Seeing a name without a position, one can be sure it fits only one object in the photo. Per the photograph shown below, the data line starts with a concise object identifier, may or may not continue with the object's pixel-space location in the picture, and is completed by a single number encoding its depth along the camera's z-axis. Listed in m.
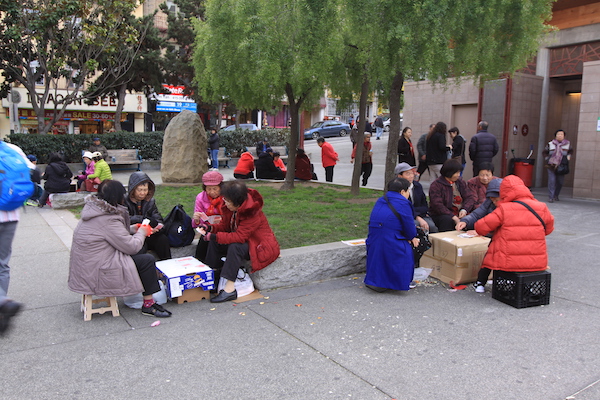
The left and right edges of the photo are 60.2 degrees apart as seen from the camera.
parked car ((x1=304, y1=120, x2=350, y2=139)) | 37.03
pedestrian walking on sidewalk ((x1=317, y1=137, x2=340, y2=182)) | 13.97
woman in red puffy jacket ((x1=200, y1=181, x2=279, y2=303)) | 5.18
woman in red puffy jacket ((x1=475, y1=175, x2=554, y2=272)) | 5.10
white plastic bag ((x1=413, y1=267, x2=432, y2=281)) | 5.81
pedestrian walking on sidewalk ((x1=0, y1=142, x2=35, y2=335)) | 3.97
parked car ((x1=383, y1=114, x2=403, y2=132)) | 39.74
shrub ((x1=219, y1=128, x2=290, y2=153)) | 22.00
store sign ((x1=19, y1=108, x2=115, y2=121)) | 28.93
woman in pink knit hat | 5.72
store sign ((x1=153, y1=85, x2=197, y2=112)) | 35.25
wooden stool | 4.60
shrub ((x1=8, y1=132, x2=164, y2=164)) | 16.97
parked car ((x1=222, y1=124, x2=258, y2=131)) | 33.69
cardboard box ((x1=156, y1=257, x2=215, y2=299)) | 4.95
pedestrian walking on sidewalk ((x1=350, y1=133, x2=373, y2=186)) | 13.34
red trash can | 13.80
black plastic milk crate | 5.07
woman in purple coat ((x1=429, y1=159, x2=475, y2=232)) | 6.62
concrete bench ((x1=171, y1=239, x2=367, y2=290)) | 5.57
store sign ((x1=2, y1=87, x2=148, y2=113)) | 28.48
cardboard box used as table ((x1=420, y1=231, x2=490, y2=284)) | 5.75
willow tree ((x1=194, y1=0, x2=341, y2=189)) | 9.27
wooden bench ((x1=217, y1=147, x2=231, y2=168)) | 20.94
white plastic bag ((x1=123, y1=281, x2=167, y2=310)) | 4.94
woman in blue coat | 5.39
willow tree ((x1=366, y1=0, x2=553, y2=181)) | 7.74
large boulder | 13.29
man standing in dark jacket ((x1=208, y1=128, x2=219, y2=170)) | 19.75
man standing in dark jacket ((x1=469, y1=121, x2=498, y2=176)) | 11.62
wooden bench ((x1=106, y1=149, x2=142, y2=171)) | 18.28
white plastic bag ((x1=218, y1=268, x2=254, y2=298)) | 5.31
